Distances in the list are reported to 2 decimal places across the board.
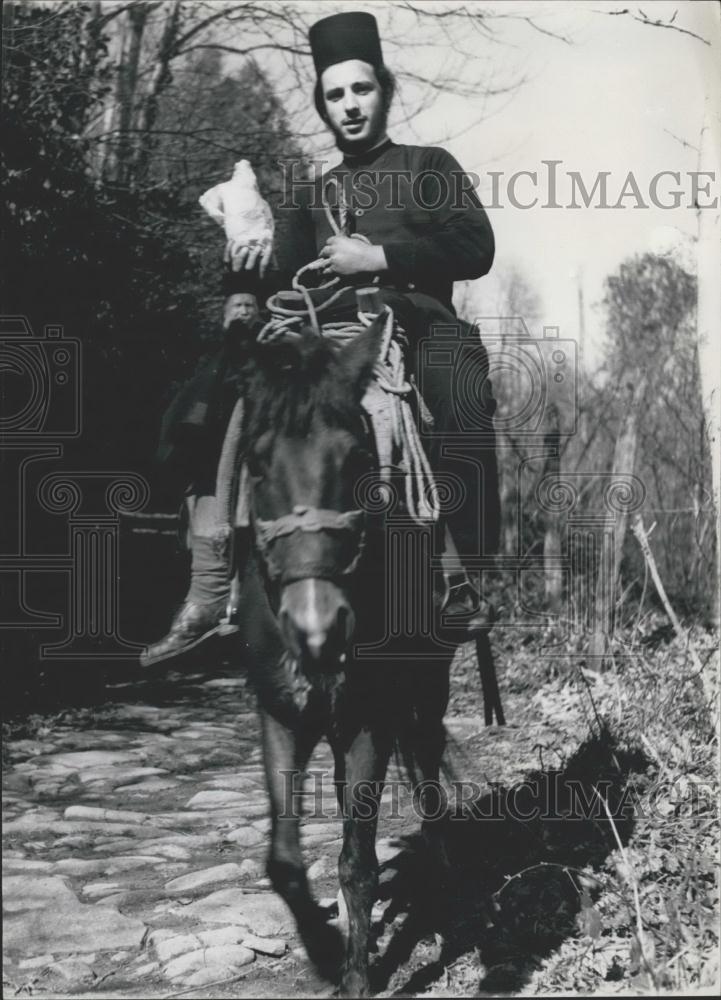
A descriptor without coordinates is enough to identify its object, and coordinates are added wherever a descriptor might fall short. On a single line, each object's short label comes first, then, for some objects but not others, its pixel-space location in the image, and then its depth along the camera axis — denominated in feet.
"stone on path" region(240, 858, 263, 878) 14.48
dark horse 9.50
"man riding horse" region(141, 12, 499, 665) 12.94
